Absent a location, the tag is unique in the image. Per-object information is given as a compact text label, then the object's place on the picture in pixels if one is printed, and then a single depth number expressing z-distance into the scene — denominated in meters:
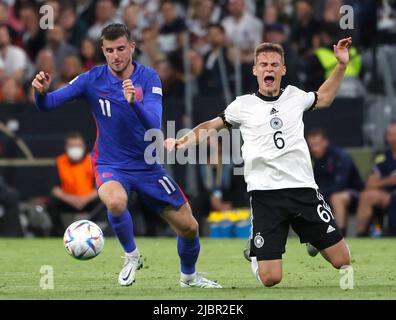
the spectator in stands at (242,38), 18.14
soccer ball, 10.20
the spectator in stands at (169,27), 19.61
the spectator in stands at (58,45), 19.09
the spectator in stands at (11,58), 18.98
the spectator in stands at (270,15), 19.31
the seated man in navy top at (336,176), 16.83
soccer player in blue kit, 10.27
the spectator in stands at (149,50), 18.77
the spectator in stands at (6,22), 19.58
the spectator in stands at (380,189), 16.64
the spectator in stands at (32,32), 19.80
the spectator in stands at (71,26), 19.97
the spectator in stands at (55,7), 19.69
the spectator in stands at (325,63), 17.97
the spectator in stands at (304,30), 18.83
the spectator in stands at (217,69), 18.38
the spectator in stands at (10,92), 18.23
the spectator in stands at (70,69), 18.44
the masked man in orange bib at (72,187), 17.22
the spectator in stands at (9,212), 16.91
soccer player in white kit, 9.77
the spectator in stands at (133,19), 19.52
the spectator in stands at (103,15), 19.88
